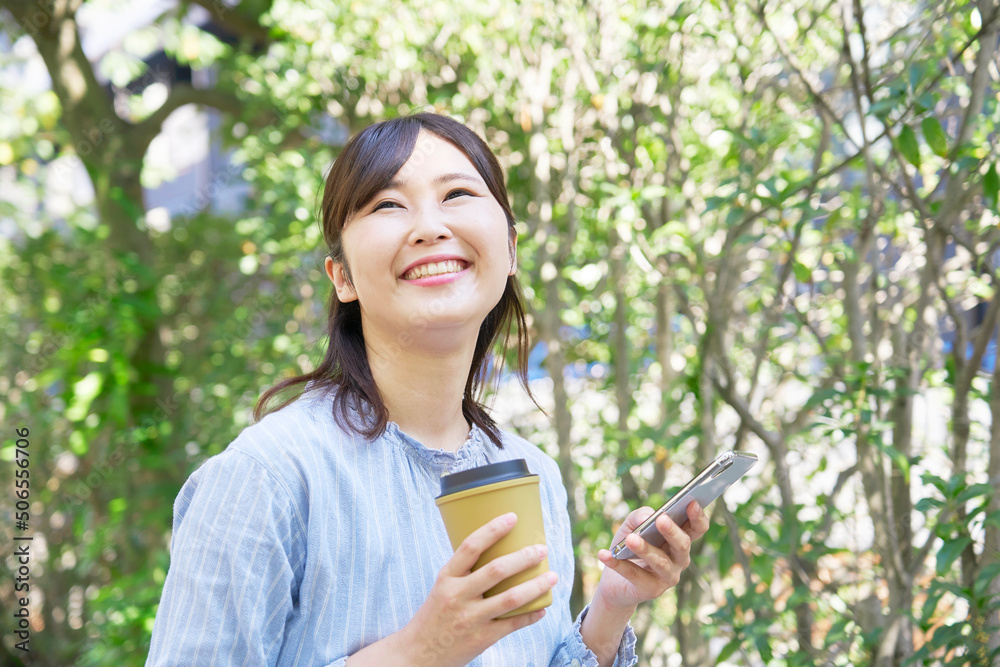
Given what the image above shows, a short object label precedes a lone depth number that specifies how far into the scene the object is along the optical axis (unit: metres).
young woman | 0.94
